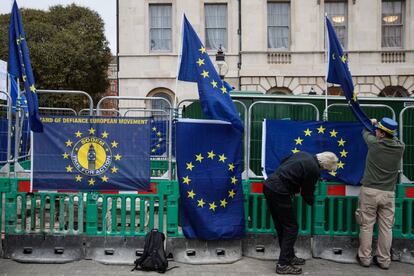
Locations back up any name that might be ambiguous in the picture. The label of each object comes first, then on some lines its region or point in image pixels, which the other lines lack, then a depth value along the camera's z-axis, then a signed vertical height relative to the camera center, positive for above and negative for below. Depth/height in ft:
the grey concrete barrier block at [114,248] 22.18 -5.51
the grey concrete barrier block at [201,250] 22.30 -5.61
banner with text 21.97 -0.94
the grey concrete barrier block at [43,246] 22.13 -5.38
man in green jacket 21.24 -2.52
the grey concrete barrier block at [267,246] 22.95 -5.56
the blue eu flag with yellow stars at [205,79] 21.62 +2.66
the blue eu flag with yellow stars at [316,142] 22.88 -0.32
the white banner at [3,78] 43.86 +5.37
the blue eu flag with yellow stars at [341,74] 22.12 +3.05
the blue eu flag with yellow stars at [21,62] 20.90 +3.33
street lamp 49.83 +7.90
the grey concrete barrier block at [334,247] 23.02 -5.59
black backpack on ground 20.54 -5.45
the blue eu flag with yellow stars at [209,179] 22.08 -2.13
